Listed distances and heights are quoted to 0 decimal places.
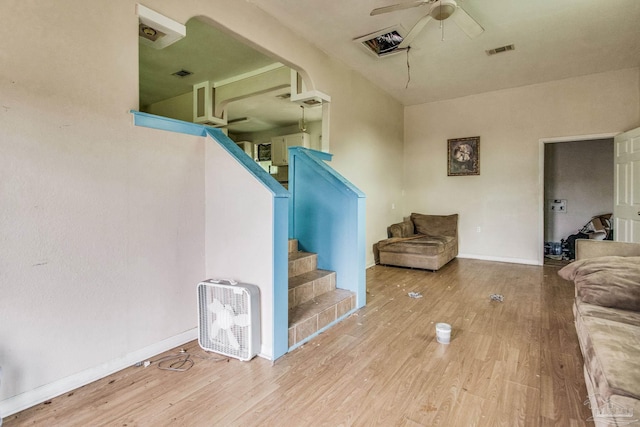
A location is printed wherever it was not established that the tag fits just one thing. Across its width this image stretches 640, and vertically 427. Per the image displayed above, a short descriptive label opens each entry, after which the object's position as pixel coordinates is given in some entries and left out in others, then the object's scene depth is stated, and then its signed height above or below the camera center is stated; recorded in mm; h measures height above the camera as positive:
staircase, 2484 -859
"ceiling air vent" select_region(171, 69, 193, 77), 4664 +2056
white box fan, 2131 -776
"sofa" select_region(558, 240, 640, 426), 1173 -640
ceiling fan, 2539 +1658
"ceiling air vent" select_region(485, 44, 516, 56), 3919 +2037
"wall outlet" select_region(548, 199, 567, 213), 6453 +52
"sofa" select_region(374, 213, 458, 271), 4805 -571
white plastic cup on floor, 2439 -990
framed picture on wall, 5766 +974
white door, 4086 +279
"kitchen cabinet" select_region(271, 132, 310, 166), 7207 +1533
